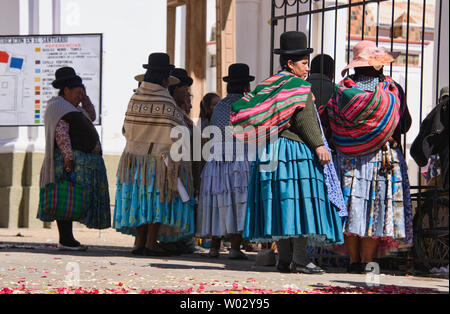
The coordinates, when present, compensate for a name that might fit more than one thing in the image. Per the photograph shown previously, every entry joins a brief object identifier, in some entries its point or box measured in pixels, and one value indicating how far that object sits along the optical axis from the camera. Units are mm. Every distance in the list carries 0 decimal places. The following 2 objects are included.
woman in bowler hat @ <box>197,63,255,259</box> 17687
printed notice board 22734
